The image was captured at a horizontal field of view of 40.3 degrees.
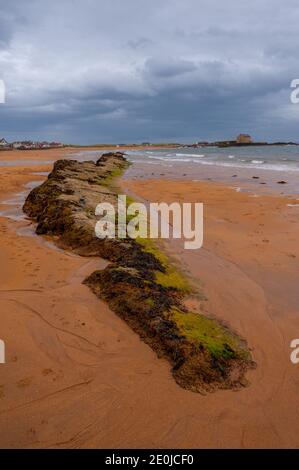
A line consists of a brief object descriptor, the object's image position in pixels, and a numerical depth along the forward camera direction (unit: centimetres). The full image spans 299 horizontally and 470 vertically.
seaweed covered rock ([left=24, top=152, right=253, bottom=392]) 419
